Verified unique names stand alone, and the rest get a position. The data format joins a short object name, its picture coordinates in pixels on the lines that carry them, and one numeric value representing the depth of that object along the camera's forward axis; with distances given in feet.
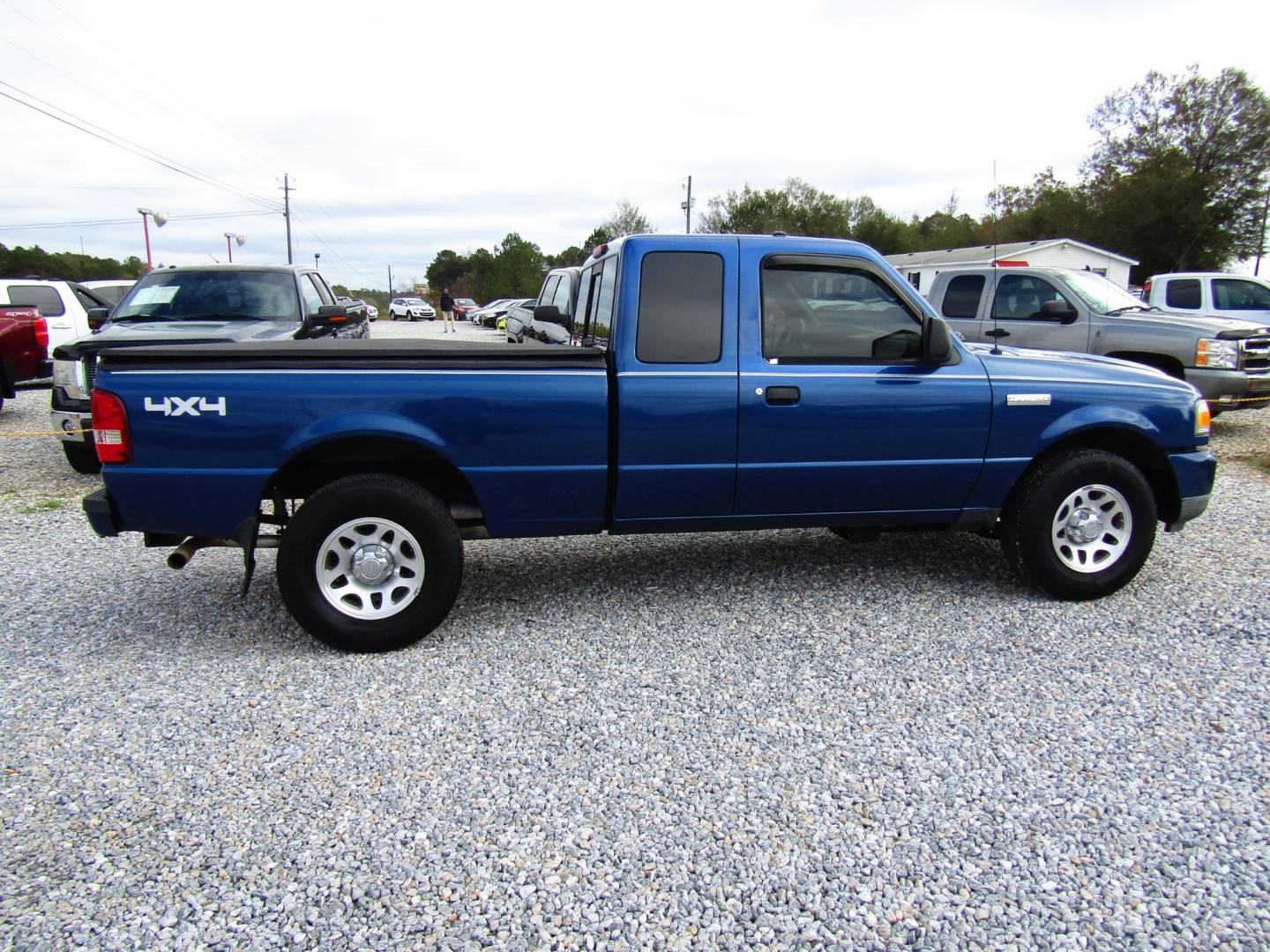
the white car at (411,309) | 167.02
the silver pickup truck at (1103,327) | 30.35
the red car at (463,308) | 186.39
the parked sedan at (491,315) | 131.34
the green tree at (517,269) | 229.86
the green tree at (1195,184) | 138.21
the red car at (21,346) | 31.50
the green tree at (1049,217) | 153.79
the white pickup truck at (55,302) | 42.63
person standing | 119.75
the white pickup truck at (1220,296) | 41.19
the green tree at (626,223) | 191.93
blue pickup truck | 12.79
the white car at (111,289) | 51.01
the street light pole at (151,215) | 110.93
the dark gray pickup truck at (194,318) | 23.57
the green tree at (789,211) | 176.65
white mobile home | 93.82
